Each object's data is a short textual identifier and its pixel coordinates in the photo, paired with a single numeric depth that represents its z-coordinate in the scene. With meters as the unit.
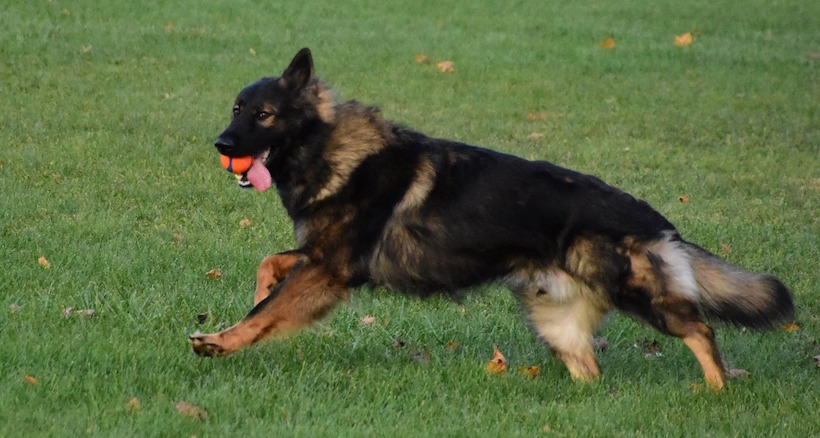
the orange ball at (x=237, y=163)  11.37
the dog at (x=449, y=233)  11.10
